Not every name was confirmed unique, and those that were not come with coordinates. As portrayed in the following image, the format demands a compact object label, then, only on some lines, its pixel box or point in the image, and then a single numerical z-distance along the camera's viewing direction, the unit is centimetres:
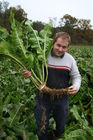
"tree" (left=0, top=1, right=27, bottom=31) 2991
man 189
